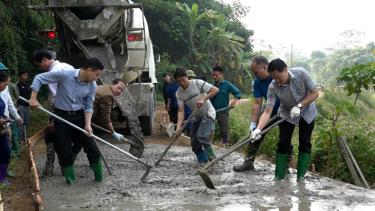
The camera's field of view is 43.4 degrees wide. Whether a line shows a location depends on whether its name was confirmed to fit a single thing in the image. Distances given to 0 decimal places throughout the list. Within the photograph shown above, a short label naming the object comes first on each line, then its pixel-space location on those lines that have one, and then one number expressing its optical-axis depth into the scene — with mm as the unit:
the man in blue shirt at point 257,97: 6176
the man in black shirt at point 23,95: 9312
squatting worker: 7426
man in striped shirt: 5289
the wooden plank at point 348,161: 5768
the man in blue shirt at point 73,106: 5473
